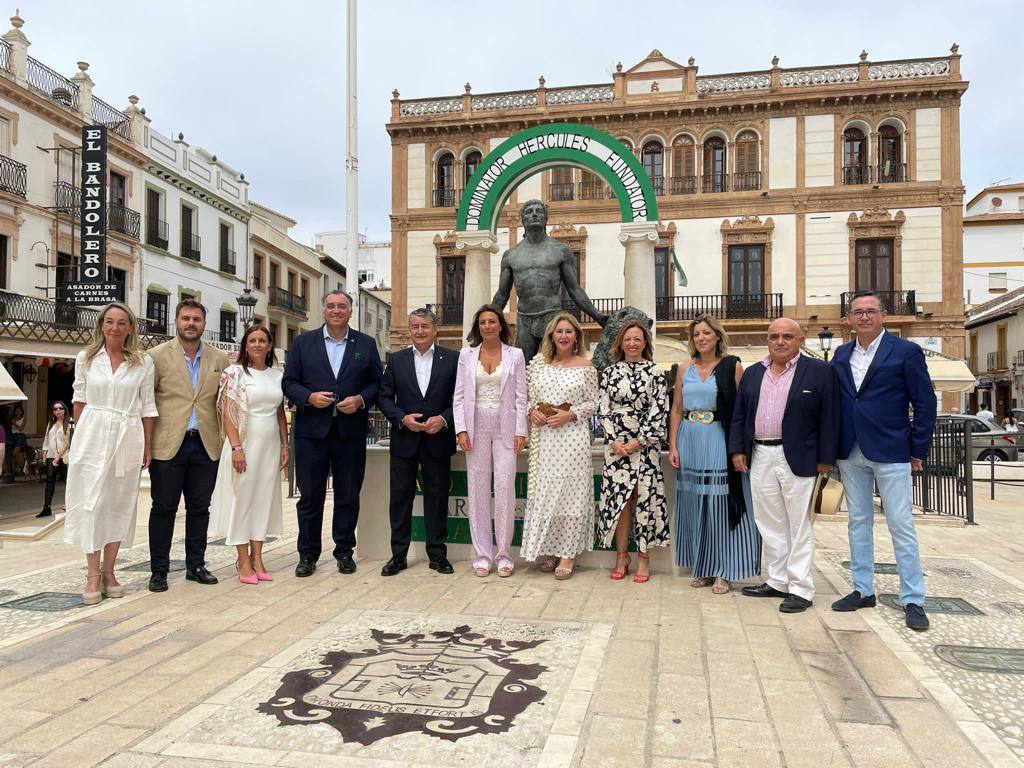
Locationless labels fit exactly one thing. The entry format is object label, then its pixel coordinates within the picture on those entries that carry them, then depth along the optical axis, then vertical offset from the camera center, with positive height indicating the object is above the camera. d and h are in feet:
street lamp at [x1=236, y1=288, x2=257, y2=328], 59.35 +7.87
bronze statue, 20.27 +3.32
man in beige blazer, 15.89 -0.91
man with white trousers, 14.24 -0.92
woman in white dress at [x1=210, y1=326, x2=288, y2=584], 16.22 -1.29
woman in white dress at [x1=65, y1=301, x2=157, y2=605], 14.78 -0.94
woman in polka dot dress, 16.33 -1.27
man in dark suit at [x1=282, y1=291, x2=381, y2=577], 16.88 -0.44
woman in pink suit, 16.75 -0.66
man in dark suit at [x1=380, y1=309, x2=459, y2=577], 17.02 -0.81
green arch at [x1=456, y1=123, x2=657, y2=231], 22.89 +7.37
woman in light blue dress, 15.58 -1.50
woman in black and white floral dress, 15.90 -1.02
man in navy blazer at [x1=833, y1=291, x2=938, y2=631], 13.83 -0.56
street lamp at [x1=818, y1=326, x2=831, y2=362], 64.64 +5.45
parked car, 56.08 -3.34
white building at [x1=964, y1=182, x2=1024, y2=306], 127.85 +25.72
